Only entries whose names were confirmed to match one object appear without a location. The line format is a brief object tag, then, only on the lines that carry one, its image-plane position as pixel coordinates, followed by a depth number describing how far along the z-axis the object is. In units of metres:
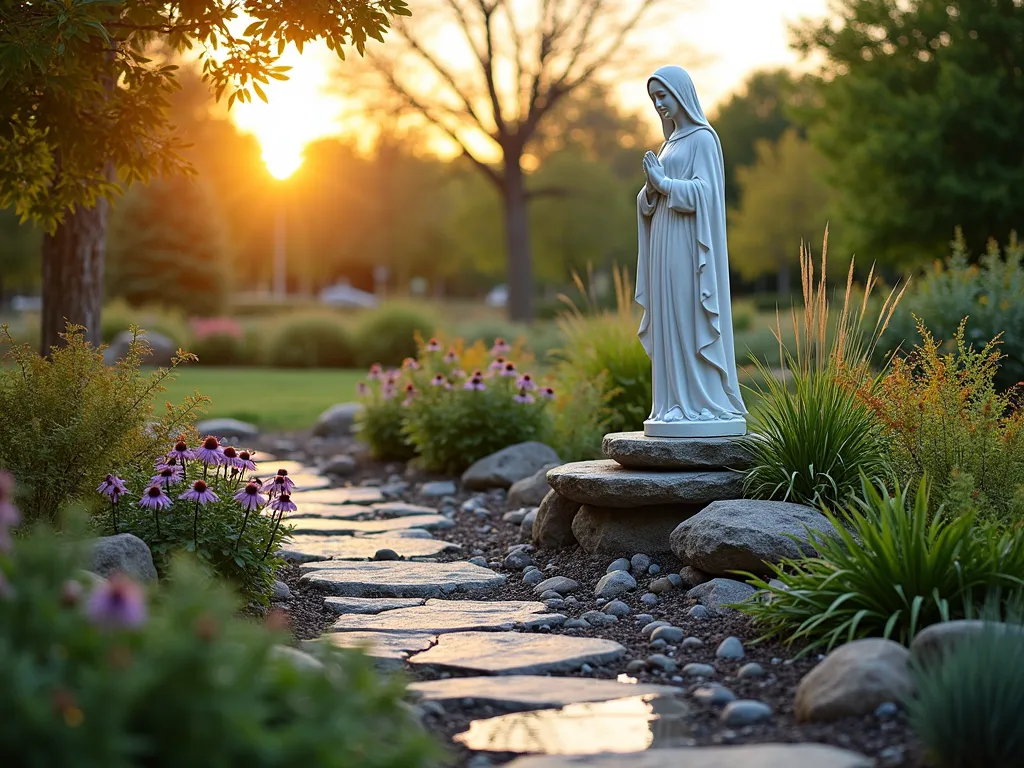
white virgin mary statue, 5.55
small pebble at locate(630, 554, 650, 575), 5.52
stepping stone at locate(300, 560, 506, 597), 5.42
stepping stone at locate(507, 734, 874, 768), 2.82
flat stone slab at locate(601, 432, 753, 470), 5.49
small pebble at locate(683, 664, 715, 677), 3.89
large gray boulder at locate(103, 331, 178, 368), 20.14
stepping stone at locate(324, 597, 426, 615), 5.01
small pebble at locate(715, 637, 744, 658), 4.09
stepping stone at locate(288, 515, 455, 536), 7.11
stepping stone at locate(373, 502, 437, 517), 7.80
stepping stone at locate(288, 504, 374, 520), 7.69
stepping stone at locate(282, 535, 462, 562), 6.22
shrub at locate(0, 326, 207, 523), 4.67
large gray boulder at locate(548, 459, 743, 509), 5.39
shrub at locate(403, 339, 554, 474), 9.07
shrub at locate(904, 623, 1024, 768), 2.82
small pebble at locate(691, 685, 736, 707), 3.57
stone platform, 5.43
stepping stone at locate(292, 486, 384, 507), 8.36
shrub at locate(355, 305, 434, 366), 22.28
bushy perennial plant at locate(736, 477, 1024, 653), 3.82
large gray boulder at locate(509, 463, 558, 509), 7.66
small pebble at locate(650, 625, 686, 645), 4.38
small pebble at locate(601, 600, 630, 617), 4.88
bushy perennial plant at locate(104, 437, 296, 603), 4.48
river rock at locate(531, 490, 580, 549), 6.26
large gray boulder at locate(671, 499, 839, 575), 4.68
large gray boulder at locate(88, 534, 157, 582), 4.02
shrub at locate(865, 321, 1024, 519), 4.81
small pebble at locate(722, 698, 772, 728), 3.39
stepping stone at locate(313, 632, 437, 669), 4.02
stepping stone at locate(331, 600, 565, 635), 4.57
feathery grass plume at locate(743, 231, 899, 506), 5.33
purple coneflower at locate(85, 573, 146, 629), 2.12
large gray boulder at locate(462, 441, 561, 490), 8.55
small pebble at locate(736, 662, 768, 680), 3.82
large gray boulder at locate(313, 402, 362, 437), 12.59
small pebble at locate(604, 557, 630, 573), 5.52
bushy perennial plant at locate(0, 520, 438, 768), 1.98
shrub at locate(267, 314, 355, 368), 23.48
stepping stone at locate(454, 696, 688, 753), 3.16
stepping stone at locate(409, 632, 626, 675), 3.98
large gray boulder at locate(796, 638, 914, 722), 3.28
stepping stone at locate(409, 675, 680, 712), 3.55
